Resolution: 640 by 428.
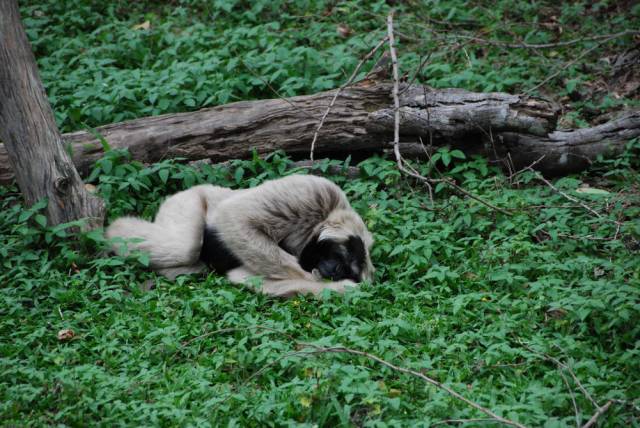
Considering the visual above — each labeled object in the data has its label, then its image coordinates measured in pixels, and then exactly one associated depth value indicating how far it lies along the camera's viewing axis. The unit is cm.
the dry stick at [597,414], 809
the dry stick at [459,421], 801
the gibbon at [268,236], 1227
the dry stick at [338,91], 1325
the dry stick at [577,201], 1277
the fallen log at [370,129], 1467
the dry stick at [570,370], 859
